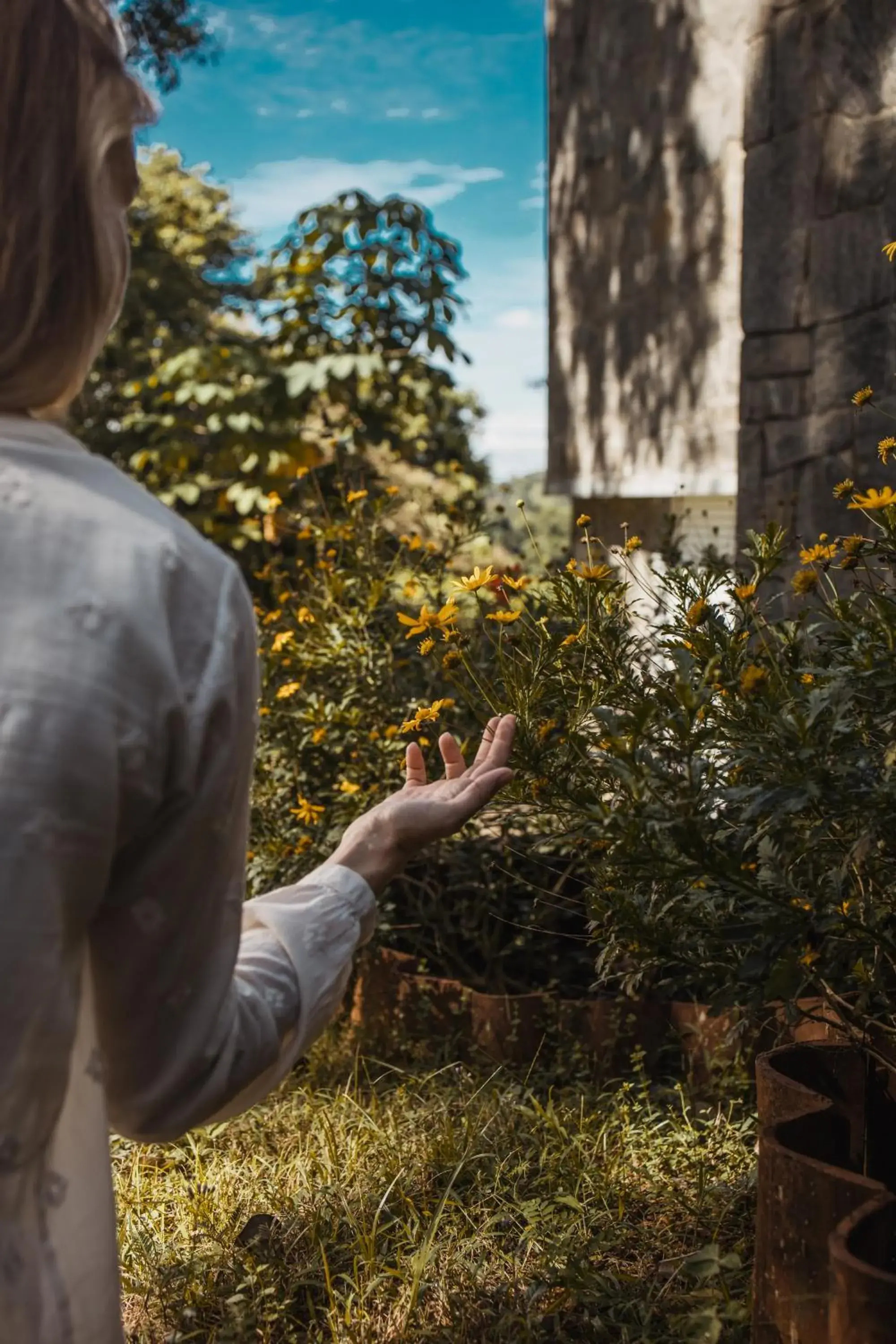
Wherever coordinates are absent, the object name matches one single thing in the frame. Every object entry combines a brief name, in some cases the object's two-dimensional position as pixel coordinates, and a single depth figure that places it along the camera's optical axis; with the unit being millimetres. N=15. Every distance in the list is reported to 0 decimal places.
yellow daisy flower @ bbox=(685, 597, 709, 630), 1680
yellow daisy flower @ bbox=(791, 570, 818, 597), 1633
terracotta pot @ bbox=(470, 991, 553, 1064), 2879
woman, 793
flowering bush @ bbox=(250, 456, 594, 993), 3137
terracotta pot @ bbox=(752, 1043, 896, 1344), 1369
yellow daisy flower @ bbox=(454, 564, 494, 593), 1987
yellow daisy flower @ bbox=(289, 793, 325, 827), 3033
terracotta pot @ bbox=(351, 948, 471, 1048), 3004
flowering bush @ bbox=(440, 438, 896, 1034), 1427
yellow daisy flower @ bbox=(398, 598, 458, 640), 2012
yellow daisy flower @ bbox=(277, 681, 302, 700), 3158
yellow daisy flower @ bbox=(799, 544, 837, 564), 1818
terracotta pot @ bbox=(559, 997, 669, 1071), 2775
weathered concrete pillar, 4641
